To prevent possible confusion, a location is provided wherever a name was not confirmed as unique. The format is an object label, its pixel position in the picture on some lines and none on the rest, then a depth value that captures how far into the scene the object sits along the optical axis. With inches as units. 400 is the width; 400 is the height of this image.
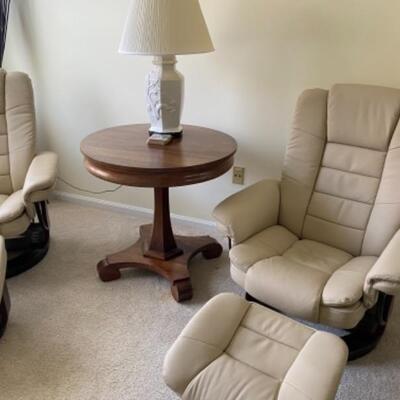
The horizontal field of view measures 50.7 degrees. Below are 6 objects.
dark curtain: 95.3
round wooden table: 68.2
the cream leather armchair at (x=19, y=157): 88.3
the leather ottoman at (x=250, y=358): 45.3
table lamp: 68.2
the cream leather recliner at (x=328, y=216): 60.4
